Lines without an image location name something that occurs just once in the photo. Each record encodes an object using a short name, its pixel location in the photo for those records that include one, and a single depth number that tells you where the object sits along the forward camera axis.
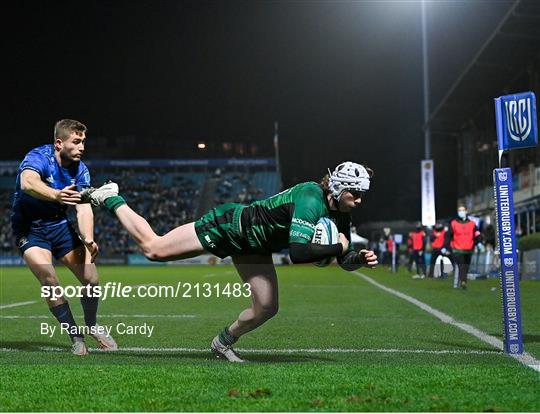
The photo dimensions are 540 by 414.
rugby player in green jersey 6.45
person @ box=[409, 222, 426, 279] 29.38
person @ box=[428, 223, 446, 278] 24.90
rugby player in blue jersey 7.77
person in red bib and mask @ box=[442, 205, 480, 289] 20.06
